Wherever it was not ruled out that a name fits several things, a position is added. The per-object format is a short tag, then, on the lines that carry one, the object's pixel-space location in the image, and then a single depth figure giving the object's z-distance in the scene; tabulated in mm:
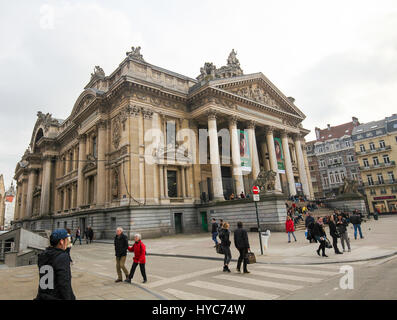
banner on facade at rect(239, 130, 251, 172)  29844
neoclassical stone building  25969
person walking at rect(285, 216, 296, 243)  15388
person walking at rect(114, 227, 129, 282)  8070
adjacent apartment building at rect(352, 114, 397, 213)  51406
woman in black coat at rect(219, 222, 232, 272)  8991
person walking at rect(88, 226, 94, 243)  25359
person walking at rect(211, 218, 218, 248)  15258
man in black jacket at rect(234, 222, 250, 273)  8520
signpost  12477
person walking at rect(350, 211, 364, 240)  14891
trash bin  12146
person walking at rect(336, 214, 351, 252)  11266
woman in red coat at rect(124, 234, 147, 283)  7860
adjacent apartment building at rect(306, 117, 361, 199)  58750
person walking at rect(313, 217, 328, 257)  10398
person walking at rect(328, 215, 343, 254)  10953
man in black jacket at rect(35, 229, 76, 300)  3191
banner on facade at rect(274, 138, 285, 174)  35062
